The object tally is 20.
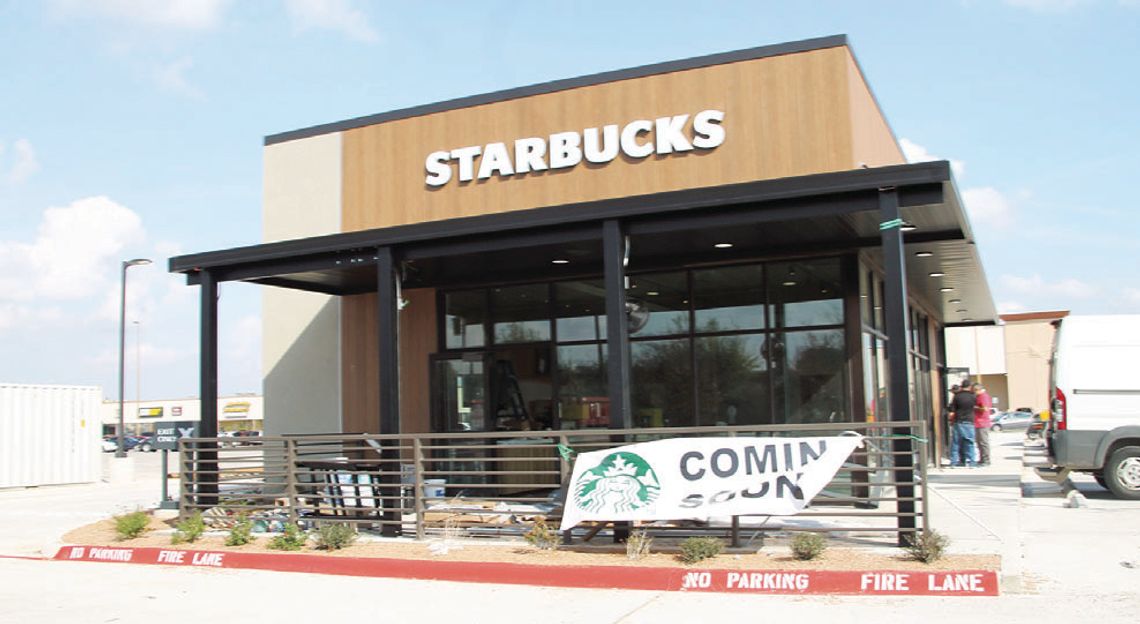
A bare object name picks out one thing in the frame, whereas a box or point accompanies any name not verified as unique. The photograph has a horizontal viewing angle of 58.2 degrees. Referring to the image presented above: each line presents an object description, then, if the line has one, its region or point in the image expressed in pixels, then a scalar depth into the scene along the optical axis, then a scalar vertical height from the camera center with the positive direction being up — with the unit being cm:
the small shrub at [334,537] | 1127 -147
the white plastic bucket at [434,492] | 1378 -125
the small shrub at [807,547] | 923 -140
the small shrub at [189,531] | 1228 -149
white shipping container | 2527 -60
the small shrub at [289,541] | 1150 -152
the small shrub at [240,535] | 1188 -150
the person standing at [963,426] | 2002 -78
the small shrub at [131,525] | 1277 -145
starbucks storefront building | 1148 +188
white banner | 953 -81
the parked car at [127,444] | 6537 -227
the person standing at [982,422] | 2083 -73
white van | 1380 -26
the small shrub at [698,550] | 946 -144
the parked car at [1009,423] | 5487 -200
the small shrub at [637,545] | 981 -144
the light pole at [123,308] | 2864 +285
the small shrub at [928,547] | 885 -139
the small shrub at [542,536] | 1044 -142
